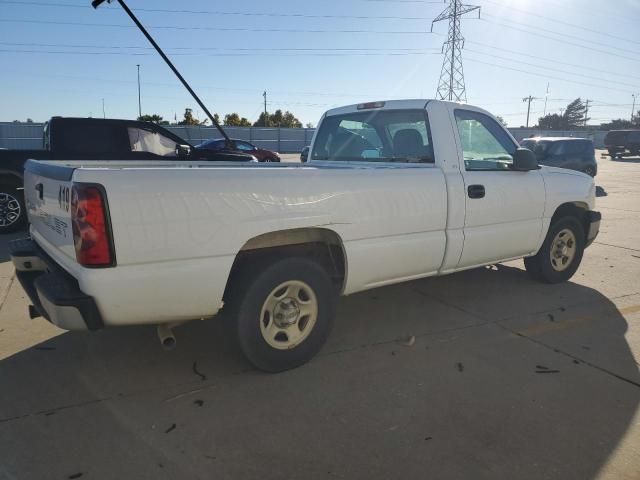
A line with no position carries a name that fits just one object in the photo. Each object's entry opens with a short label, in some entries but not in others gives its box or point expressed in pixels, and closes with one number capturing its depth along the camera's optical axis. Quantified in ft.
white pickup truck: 8.13
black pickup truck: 23.52
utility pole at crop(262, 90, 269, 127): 230.17
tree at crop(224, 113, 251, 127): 216.54
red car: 67.67
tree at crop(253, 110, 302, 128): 231.30
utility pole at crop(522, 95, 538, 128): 307.70
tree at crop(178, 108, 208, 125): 205.32
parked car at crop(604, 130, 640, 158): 111.96
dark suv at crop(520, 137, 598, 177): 52.24
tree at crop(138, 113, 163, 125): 159.92
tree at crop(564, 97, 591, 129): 360.07
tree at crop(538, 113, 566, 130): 340.39
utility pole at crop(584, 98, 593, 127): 358.43
